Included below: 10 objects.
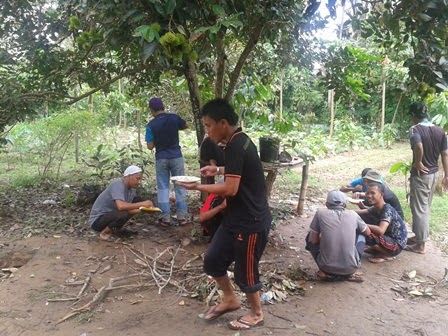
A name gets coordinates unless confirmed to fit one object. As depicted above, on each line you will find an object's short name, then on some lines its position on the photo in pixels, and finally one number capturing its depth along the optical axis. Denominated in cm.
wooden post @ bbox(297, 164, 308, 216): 575
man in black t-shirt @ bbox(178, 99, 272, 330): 254
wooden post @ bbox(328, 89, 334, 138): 1219
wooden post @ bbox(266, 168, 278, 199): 548
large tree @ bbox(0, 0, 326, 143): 364
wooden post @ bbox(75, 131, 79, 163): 869
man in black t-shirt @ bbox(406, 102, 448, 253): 454
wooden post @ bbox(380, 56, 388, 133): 1167
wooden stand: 519
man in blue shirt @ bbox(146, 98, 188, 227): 490
